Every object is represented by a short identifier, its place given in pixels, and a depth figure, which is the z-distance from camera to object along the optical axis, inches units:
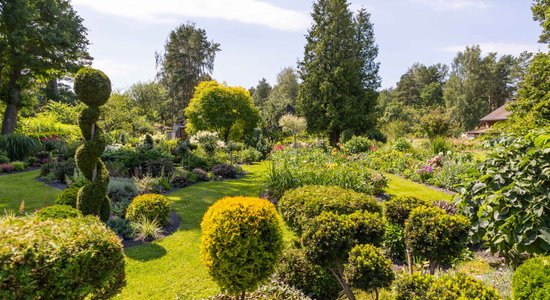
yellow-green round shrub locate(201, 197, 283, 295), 142.0
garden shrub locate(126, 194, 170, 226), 262.4
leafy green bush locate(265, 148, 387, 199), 331.9
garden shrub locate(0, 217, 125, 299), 94.6
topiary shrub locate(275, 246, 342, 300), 168.6
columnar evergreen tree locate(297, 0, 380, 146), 890.1
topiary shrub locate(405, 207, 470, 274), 139.4
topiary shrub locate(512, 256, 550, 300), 113.7
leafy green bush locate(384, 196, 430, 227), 173.5
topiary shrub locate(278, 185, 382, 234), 194.9
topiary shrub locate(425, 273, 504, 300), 94.7
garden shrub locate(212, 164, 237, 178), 529.7
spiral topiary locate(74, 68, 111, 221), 221.0
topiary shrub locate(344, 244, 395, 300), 119.6
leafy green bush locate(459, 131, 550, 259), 139.7
